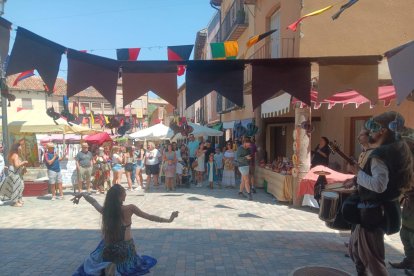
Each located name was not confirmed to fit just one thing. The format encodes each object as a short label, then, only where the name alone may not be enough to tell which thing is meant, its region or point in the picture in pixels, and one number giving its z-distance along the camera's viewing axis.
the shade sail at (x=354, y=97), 6.79
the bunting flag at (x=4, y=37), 4.07
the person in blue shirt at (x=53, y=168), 9.40
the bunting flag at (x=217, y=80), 4.51
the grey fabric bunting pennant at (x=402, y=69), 3.45
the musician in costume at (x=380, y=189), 2.99
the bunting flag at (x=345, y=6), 4.61
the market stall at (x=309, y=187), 7.64
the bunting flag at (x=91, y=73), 4.37
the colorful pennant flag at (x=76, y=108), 18.80
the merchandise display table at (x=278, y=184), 8.47
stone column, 8.09
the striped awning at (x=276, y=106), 8.89
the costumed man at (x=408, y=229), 3.99
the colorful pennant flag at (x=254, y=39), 4.99
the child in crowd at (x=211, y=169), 11.80
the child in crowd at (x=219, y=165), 12.98
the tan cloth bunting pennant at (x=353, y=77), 4.44
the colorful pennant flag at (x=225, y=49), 5.24
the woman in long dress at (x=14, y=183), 8.55
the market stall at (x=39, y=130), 10.25
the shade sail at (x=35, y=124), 11.55
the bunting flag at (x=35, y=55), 4.18
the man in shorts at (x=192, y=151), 13.19
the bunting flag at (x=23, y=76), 5.43
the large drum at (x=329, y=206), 4.32
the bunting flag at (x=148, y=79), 4.47
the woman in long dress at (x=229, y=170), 11.76
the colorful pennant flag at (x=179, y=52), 4.62
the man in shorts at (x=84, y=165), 10.18
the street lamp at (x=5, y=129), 9.67
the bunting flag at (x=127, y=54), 4.62
